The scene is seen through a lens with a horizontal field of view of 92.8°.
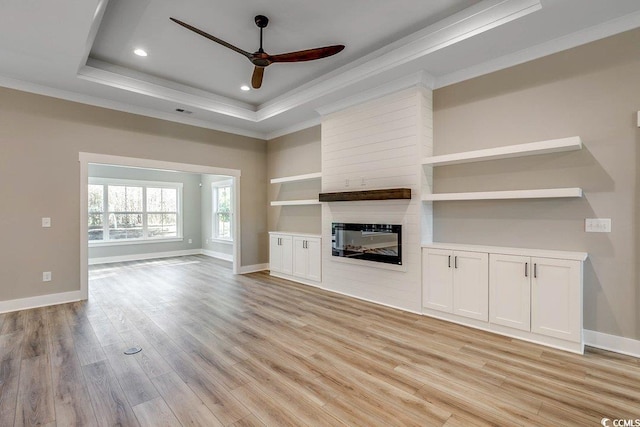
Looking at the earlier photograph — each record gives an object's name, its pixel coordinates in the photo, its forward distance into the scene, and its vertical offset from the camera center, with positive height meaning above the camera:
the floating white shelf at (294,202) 5.57 +0.17
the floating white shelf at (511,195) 2.90 +0.17
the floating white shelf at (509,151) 2.88 +0.62
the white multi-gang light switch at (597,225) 2.89 -0.14
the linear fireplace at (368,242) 4.16 -0.45
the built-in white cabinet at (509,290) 2.86 -0.85
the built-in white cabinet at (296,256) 5.39 -0.86
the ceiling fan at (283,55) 3.16 +1.66
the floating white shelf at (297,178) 5.46 +0.64
